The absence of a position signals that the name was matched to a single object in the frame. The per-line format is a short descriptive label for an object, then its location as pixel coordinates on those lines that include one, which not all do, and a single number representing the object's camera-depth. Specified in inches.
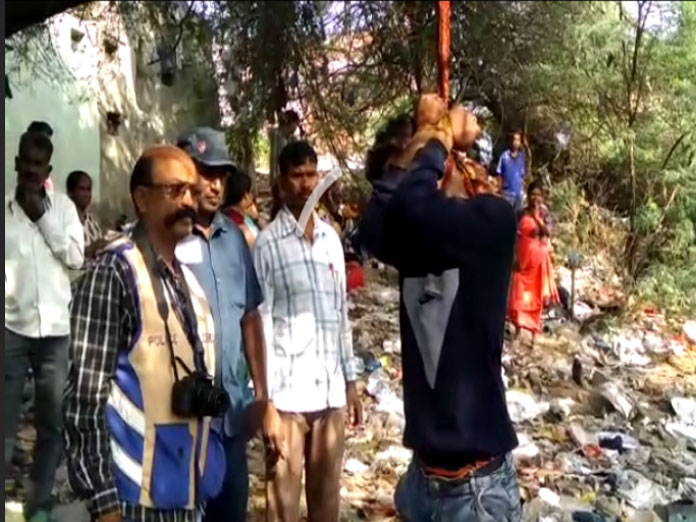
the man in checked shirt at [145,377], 68.4
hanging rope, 86.3
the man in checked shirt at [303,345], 113.1
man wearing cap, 102.0
